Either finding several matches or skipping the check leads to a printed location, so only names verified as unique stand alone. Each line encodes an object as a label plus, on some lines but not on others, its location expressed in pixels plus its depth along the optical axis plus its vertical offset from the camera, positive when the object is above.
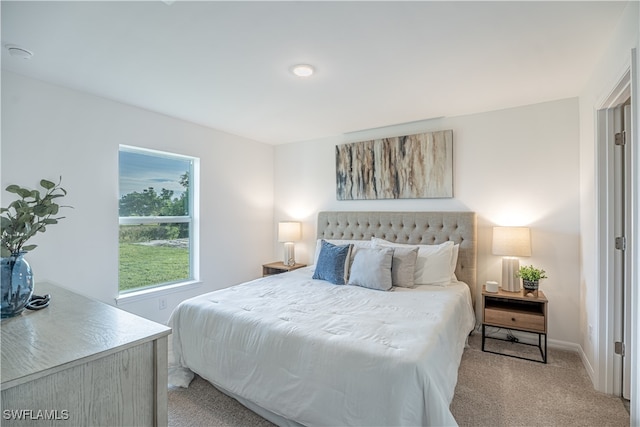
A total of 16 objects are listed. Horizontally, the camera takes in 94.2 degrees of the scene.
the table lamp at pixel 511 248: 2.76 -0.34
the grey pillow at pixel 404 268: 2.82 -0.53
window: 3.12 -0.05
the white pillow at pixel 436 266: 2.88 -0.52
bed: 1.43 -0.74
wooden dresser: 0.86 -0.50
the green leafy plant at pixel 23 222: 1.31 -0.03
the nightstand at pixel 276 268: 4.06 -0.75
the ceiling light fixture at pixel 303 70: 2.23 +1.10
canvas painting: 3.41 +0.56
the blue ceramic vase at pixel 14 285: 1.26 -0.31
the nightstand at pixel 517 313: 2.59 -0.92
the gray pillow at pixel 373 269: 2.73 -0.53
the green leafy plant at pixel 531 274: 2.75 -0.58
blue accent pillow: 2.96 -0.52
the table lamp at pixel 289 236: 4.24 -0.33
